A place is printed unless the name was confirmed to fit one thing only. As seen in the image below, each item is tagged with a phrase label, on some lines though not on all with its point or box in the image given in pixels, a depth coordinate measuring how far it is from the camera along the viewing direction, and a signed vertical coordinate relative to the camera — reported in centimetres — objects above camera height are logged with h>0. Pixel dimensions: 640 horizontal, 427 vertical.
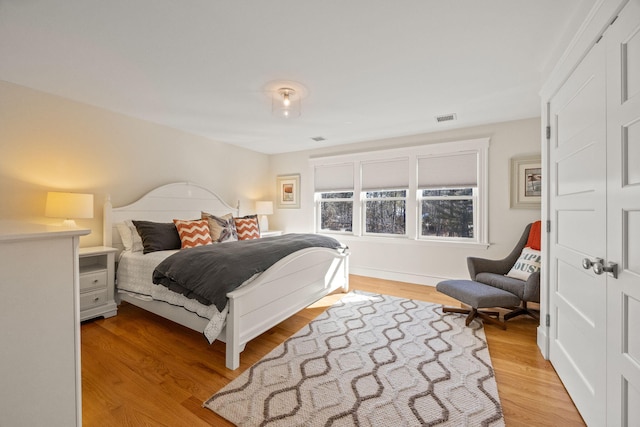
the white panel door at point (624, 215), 110 -1
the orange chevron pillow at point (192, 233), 320 -25
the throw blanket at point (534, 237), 303 -27
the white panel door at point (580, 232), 135 -12
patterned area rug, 153 -116
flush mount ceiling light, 271 +123
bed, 200 -70
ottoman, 254 -82
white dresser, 83 -39
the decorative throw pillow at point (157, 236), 304 -28
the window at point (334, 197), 481 +30
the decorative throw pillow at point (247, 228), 399 -23
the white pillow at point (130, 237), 310 -29
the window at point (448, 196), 380 +26
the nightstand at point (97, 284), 271 -76
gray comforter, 199 -45
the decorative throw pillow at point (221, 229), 361 -22
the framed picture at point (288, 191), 529 +44
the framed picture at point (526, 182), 333 +40
